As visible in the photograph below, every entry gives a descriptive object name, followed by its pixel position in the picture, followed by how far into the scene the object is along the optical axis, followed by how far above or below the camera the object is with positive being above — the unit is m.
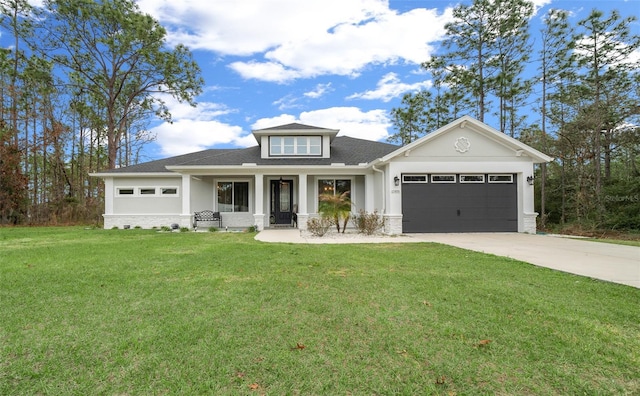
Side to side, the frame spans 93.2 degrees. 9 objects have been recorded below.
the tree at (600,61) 14.23 +6.71
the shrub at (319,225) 11.73 -0.93
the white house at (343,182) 12.45 +0.90
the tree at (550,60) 14.88 +7.07
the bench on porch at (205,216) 14.14 -0.63
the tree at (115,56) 19.06 +9.91
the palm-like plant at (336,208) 12.33 -0.28
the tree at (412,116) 25.92 +7.58
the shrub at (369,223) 12.24 -0.89
